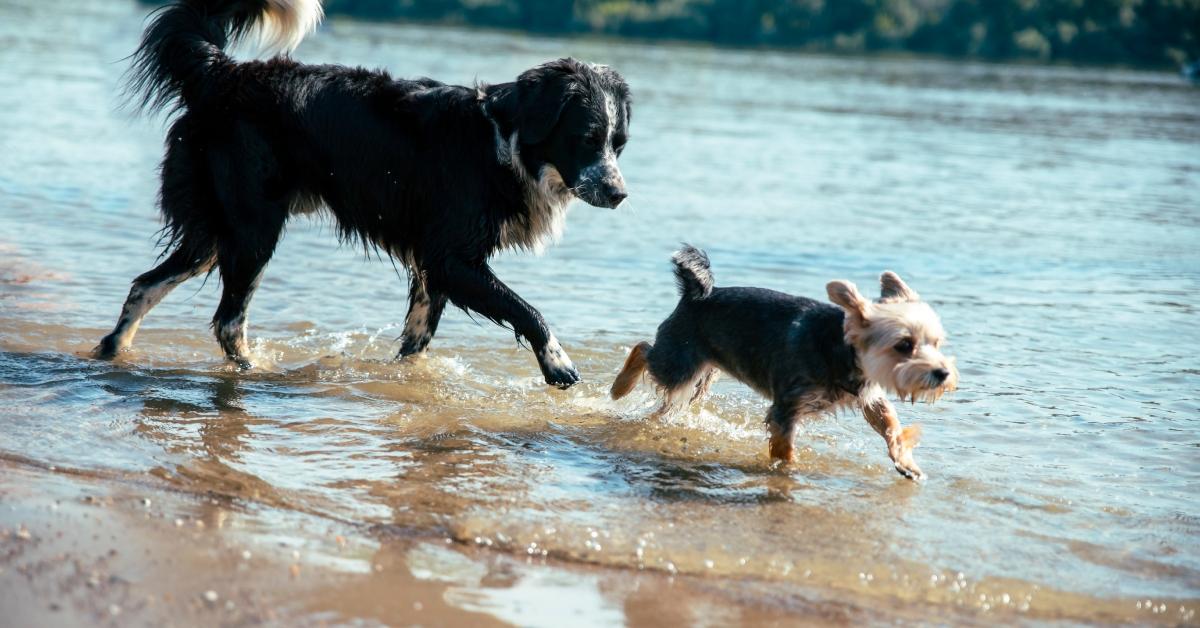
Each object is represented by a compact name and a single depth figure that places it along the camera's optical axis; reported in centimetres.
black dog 635
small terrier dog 540
